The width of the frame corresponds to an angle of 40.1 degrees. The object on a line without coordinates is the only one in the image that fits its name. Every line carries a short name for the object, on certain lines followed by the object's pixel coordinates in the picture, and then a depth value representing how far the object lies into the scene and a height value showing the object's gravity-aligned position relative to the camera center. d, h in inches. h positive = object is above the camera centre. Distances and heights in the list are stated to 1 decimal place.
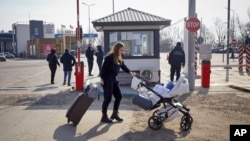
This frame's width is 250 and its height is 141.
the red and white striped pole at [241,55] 998.8 -10.7
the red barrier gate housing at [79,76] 539.2 -36.8
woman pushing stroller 319.9 -19.9
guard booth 578.0 +22.9
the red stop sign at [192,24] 533.6 +43.2
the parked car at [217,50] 3381.4 +15.6
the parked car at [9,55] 3087.6 -16.9
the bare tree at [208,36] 4109.3 +188.8
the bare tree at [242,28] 2628.0 +191.3
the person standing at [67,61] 628.7 -15.3
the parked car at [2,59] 2339.8 -39.6
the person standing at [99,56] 837.8 -8.7
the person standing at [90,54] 840.9 -3.7
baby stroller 300.4 -44.6
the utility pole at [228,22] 1089.4 +97.0
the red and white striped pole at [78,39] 532.4 +21.5
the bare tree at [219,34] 3759.8 +196.4
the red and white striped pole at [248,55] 958.9 -10.3
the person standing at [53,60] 668.1 -14.0
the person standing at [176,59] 601.9 -12.5
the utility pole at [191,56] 546.3 -6.8
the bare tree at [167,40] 4542.3 +160.1
